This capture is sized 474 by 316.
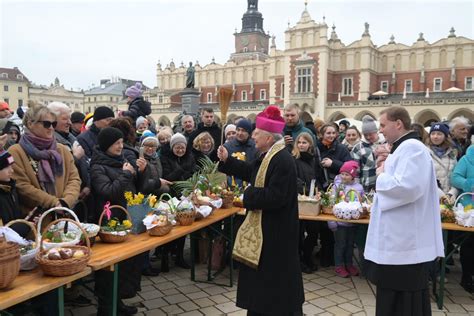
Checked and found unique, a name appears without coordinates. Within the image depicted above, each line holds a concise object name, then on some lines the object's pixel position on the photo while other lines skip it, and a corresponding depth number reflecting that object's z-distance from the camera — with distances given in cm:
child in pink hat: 521
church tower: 7412
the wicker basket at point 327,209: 494
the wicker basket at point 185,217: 411
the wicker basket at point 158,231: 367
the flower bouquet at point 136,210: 372
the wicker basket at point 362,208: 475
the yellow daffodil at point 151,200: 389
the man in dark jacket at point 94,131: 454
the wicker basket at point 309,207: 485
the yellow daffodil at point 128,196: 370
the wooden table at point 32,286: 222
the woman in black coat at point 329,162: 570
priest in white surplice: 286
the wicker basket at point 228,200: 504
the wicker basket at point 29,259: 257
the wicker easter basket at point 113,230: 336
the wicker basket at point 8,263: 224
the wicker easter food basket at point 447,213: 446
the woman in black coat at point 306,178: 539
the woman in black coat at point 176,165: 534
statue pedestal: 1639
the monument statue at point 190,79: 1830
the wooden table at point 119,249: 292
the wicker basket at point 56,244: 271
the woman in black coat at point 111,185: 361
